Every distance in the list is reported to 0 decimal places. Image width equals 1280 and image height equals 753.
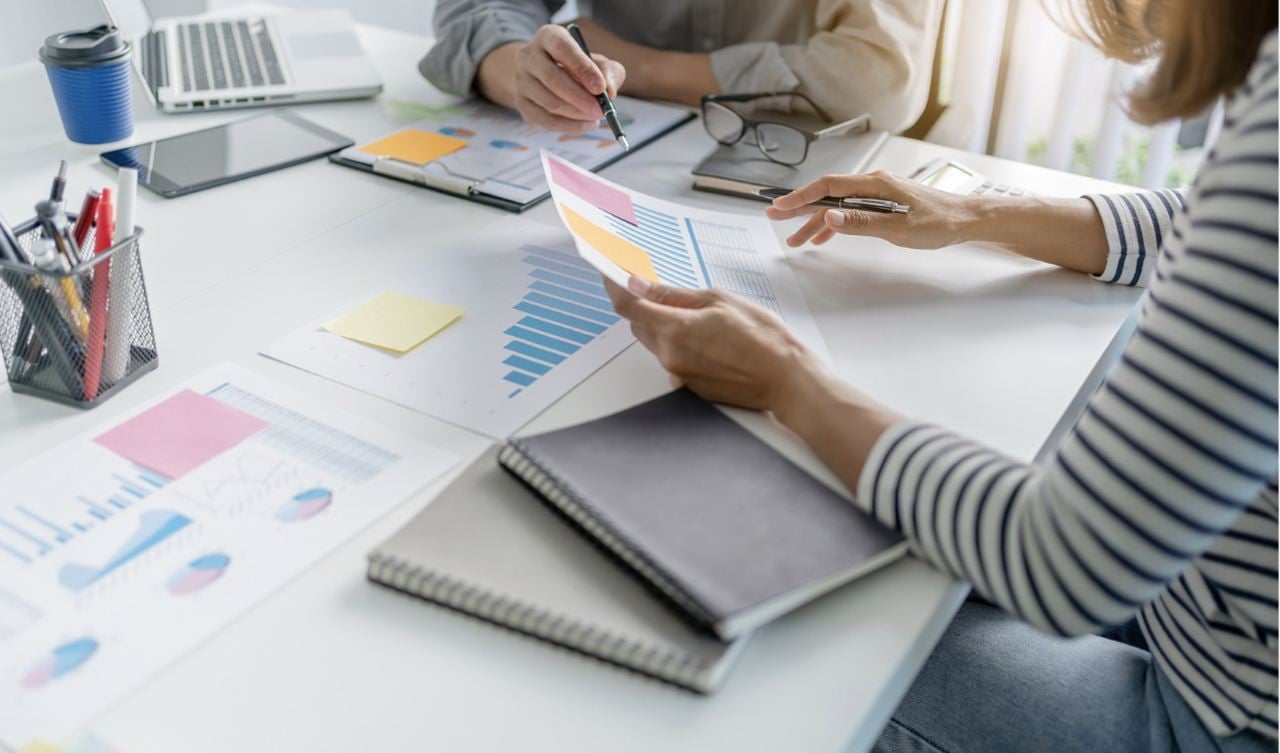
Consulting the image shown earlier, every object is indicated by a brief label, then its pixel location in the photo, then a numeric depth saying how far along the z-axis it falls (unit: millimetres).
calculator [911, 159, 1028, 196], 1178
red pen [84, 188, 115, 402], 830
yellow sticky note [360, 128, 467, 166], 1273
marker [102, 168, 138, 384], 843
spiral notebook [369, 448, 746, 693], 604
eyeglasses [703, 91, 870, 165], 1284
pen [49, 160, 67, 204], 834
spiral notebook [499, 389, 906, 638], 622
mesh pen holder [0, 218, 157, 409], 812
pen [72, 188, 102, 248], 862
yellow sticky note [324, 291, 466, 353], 926
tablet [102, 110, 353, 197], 1213
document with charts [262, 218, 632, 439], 854
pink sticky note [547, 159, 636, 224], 1033
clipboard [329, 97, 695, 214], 1199
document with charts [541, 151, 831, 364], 940
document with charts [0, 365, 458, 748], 616
